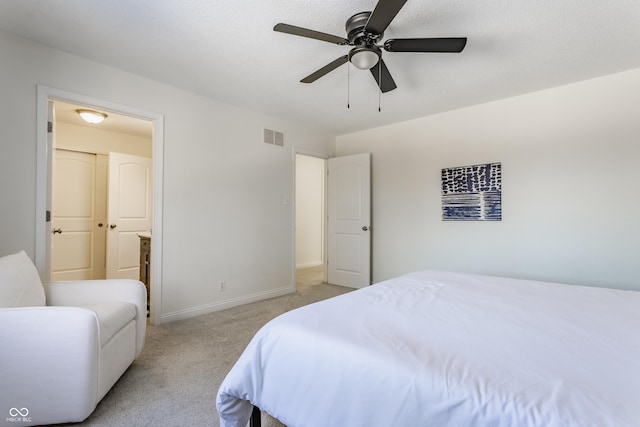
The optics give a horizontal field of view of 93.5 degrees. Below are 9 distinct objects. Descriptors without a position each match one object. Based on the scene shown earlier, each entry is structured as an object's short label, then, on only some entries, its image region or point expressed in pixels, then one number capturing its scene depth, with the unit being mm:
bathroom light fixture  3517
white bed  806
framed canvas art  3418
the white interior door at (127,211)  4242
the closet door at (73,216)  4219
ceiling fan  1697
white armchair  1432
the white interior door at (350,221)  4410
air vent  3951
